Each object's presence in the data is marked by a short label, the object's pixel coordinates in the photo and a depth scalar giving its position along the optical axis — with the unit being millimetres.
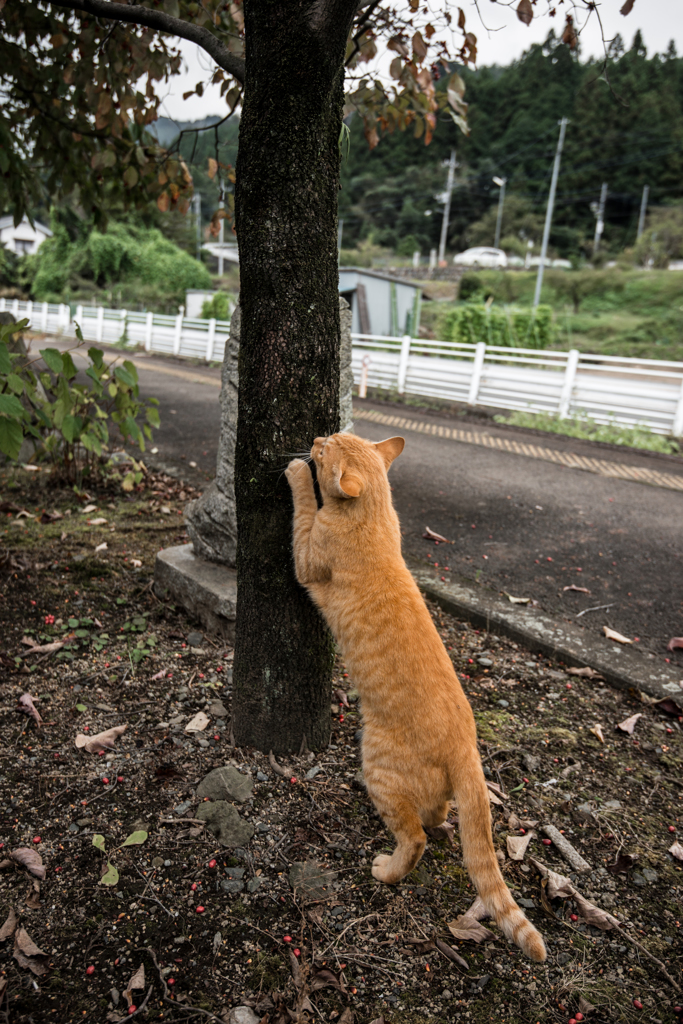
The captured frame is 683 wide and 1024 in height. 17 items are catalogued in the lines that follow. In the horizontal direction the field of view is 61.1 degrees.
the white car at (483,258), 53219
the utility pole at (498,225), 59969
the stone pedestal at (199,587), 3107
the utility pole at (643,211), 54494
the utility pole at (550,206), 31078
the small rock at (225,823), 1977
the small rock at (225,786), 2131
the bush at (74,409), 3707
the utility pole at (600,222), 56891
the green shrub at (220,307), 25906
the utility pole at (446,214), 61400
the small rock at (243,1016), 1464
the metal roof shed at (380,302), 25016
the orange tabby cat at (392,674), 1782
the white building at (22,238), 51500
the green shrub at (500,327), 17984
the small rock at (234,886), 1810
